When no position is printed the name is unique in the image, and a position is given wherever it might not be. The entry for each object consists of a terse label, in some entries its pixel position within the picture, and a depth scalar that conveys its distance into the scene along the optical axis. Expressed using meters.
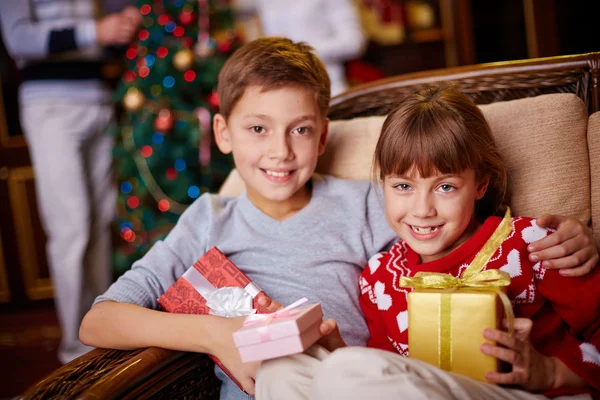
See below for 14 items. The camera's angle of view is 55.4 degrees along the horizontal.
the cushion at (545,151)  1.26
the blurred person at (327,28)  3.12
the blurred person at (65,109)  2.90
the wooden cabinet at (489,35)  3.62
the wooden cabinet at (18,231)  3.80
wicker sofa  1.03
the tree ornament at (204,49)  2.96
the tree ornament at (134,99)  2.97
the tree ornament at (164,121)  2.93
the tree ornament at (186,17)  2.97
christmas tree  2.95
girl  0.92
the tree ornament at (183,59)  2.92
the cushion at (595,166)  1.25
